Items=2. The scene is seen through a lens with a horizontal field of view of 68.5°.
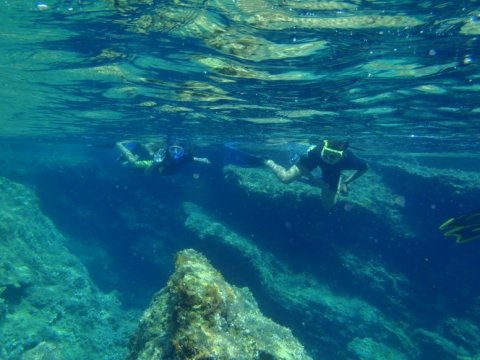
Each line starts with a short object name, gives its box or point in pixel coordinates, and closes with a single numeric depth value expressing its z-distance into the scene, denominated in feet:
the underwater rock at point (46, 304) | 47.62
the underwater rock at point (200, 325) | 15.89
